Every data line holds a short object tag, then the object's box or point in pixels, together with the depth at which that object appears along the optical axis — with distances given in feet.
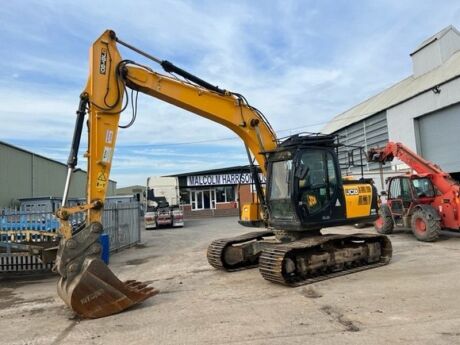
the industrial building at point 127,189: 242.97
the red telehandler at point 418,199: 43.06
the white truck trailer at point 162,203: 86.12
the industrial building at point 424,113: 67.10
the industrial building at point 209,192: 123.95
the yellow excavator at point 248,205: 21.22
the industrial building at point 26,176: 70.13
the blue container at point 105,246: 38.47
